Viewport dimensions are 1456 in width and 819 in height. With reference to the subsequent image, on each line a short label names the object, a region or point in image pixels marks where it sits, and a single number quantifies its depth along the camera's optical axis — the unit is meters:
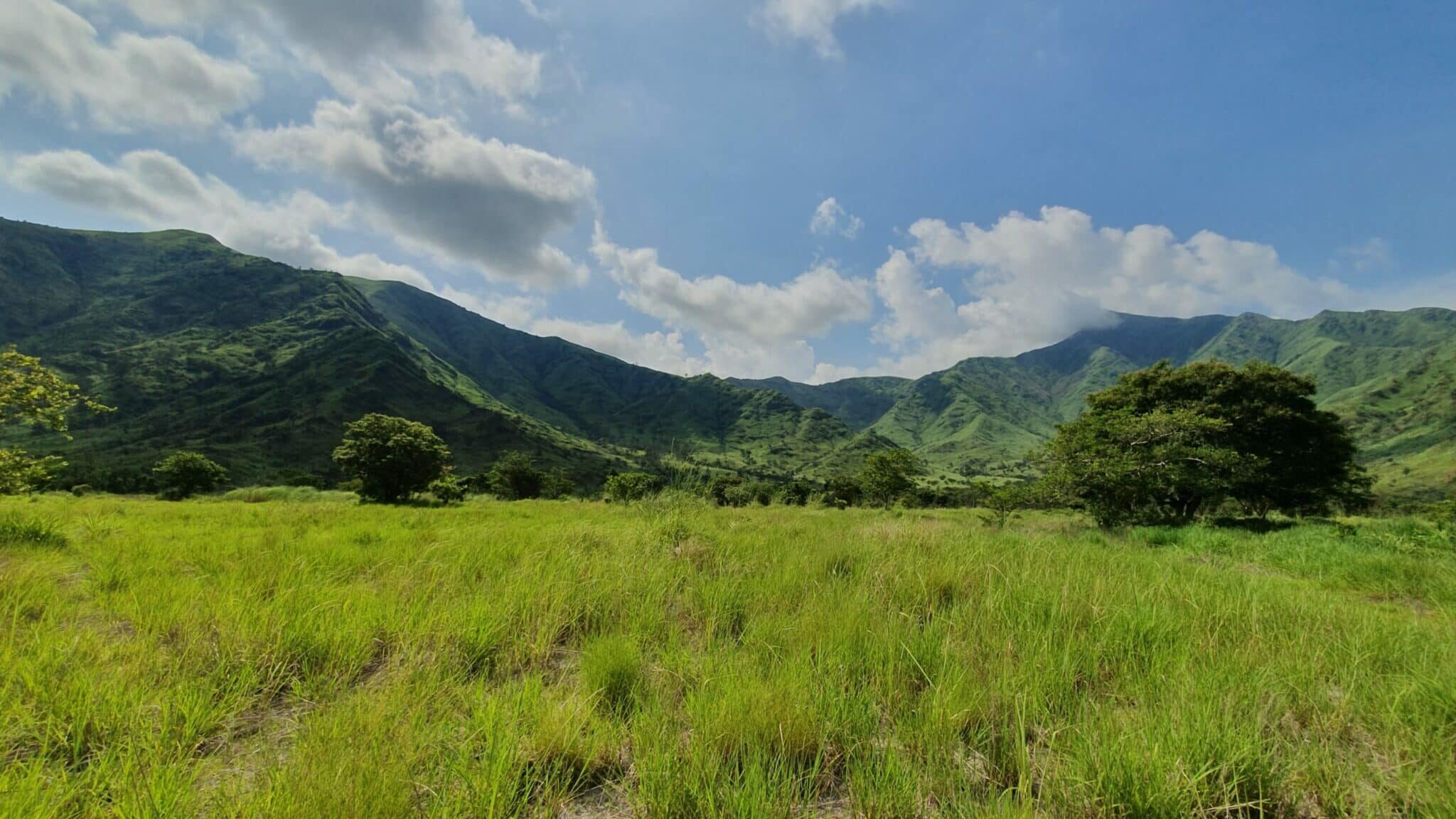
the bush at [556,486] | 61.78
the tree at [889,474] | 49.50
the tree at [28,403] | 6.82
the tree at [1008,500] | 19.23
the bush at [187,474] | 41.59
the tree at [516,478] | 60.41
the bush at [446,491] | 31.48
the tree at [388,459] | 31.50
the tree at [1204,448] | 16.14
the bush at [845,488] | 63.66
